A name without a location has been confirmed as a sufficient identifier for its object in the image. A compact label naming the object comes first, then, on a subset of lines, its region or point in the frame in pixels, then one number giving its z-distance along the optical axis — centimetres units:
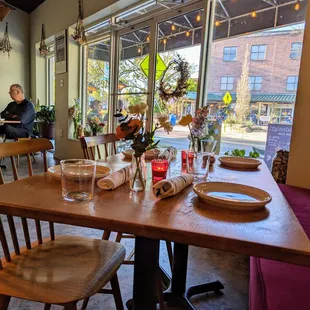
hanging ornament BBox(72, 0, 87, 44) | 449
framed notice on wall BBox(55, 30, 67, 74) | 516
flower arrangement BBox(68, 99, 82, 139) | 519
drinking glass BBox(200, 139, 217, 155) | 168
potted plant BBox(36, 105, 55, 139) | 615
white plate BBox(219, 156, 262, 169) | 164
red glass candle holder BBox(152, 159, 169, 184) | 121
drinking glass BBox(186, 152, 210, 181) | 127
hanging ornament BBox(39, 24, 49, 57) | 592
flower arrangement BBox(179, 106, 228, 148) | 138
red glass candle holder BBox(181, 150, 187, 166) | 163
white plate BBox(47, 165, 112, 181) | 117
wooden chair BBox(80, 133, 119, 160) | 168
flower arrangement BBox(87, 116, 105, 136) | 482
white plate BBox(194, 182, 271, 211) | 89
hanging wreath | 275
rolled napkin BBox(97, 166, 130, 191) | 106
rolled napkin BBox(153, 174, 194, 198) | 98
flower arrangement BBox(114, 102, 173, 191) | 105
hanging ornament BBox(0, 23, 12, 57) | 627
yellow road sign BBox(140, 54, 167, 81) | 368
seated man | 480
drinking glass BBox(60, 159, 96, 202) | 98
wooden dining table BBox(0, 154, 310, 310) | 69
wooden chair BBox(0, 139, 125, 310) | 93
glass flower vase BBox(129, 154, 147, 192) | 109
